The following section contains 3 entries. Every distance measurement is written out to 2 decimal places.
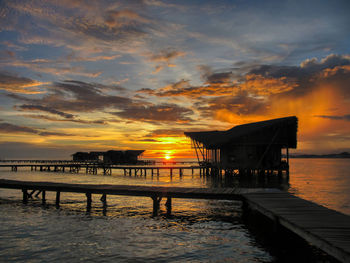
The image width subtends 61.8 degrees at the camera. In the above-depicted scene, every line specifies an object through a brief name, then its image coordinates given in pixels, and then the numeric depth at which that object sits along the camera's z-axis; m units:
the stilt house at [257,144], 37.16
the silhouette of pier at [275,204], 7.27
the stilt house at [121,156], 92.96
